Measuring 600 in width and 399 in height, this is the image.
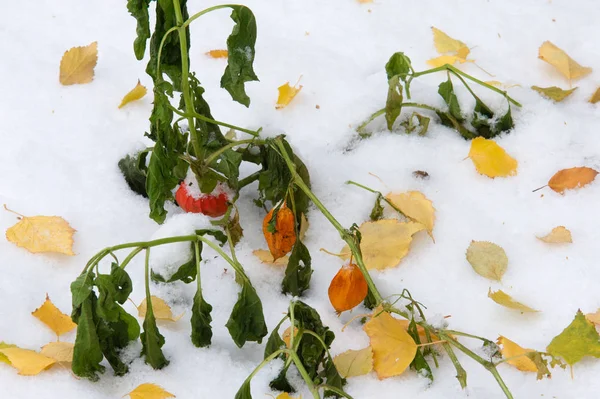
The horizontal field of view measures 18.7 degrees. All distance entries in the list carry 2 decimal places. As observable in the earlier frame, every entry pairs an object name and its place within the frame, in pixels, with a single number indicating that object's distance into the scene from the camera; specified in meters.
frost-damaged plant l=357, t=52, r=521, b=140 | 1.64
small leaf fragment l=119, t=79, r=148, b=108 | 1.70
